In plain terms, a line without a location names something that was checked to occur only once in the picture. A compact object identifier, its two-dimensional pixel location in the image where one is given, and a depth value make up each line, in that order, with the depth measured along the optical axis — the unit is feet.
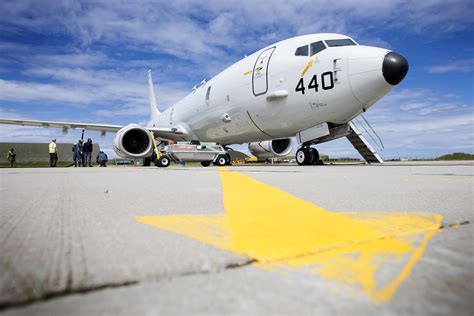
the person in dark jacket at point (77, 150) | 52.03
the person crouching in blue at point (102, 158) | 58.48
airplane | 22.82
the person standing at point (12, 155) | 59.71
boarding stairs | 36.86
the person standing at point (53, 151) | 48.73
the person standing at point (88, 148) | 51.32
